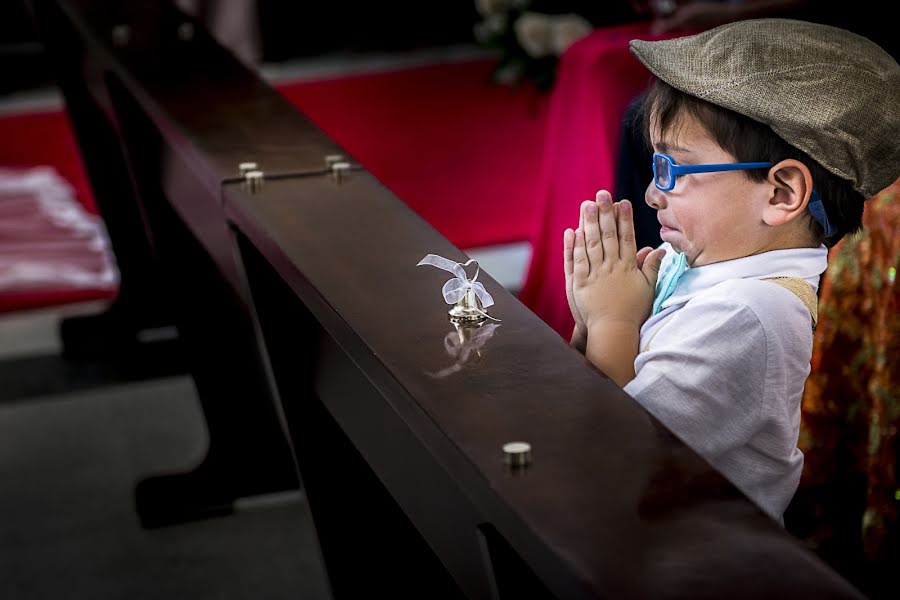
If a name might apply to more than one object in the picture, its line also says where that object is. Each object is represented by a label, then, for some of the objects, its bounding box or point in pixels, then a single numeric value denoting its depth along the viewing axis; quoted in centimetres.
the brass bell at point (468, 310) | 247
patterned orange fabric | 315
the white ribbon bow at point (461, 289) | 249
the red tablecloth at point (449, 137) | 647
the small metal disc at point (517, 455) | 223
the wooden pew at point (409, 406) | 214
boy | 247
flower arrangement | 599
